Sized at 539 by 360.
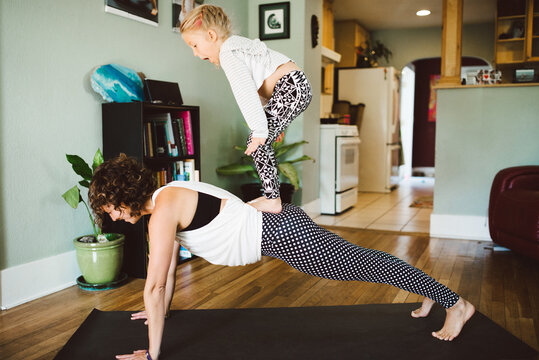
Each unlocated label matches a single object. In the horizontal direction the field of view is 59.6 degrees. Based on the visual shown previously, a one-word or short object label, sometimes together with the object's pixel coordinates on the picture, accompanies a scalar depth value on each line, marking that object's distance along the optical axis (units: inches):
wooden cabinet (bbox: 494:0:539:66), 238.7
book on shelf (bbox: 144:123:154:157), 116.5
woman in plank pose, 64.6
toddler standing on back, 77.3
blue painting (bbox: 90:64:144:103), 110.3
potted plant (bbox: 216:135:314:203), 157.8
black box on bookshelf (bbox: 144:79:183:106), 121.6
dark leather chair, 117.2
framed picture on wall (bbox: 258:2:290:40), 176.7
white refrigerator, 272.3
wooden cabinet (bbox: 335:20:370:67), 286.3
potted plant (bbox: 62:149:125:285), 100.6
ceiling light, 268.6
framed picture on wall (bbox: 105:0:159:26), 117.2
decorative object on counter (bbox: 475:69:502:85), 159.2
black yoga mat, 71.9
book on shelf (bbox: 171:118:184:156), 126.1
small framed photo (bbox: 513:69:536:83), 154.3
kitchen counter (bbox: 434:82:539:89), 148.6
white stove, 200.1
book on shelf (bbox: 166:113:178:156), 123.9
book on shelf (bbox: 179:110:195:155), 129.6
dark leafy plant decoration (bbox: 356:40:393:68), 279.6
